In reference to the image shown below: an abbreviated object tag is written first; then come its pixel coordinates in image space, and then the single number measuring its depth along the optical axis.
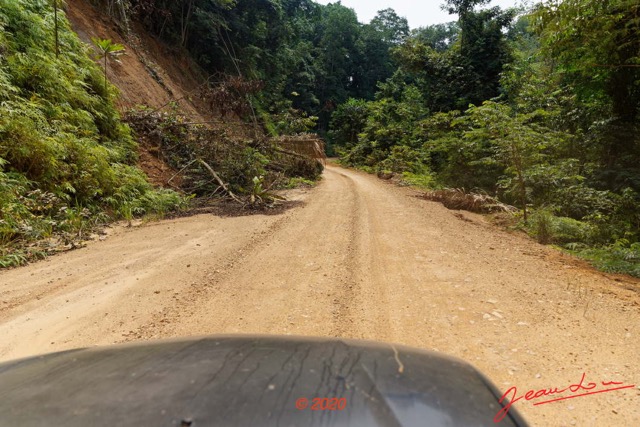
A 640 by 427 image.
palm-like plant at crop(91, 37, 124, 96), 10.23
